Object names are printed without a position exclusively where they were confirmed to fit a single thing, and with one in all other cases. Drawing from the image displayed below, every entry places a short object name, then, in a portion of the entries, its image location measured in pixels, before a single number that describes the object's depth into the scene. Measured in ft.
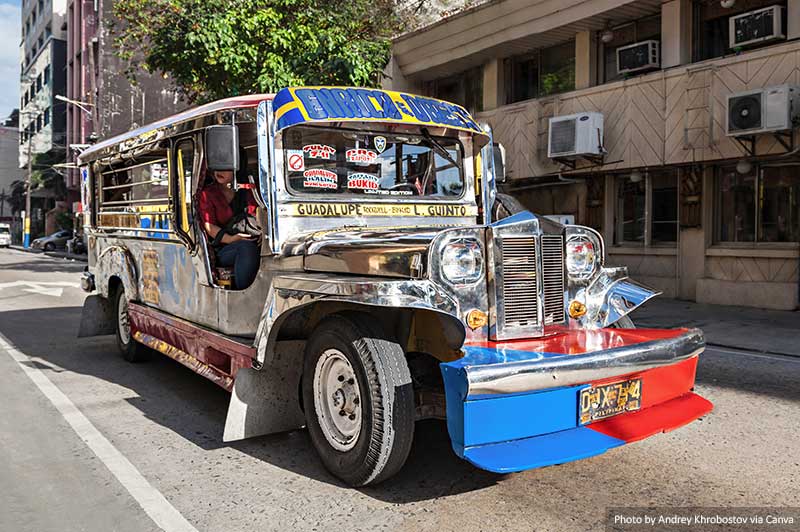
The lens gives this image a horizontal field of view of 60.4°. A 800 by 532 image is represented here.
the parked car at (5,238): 157.28
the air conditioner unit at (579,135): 48.34
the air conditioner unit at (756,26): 40.45
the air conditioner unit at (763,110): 37.91
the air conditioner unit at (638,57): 46.96
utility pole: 158.30
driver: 15.90
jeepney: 11.13
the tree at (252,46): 45.11
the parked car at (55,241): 133.59
